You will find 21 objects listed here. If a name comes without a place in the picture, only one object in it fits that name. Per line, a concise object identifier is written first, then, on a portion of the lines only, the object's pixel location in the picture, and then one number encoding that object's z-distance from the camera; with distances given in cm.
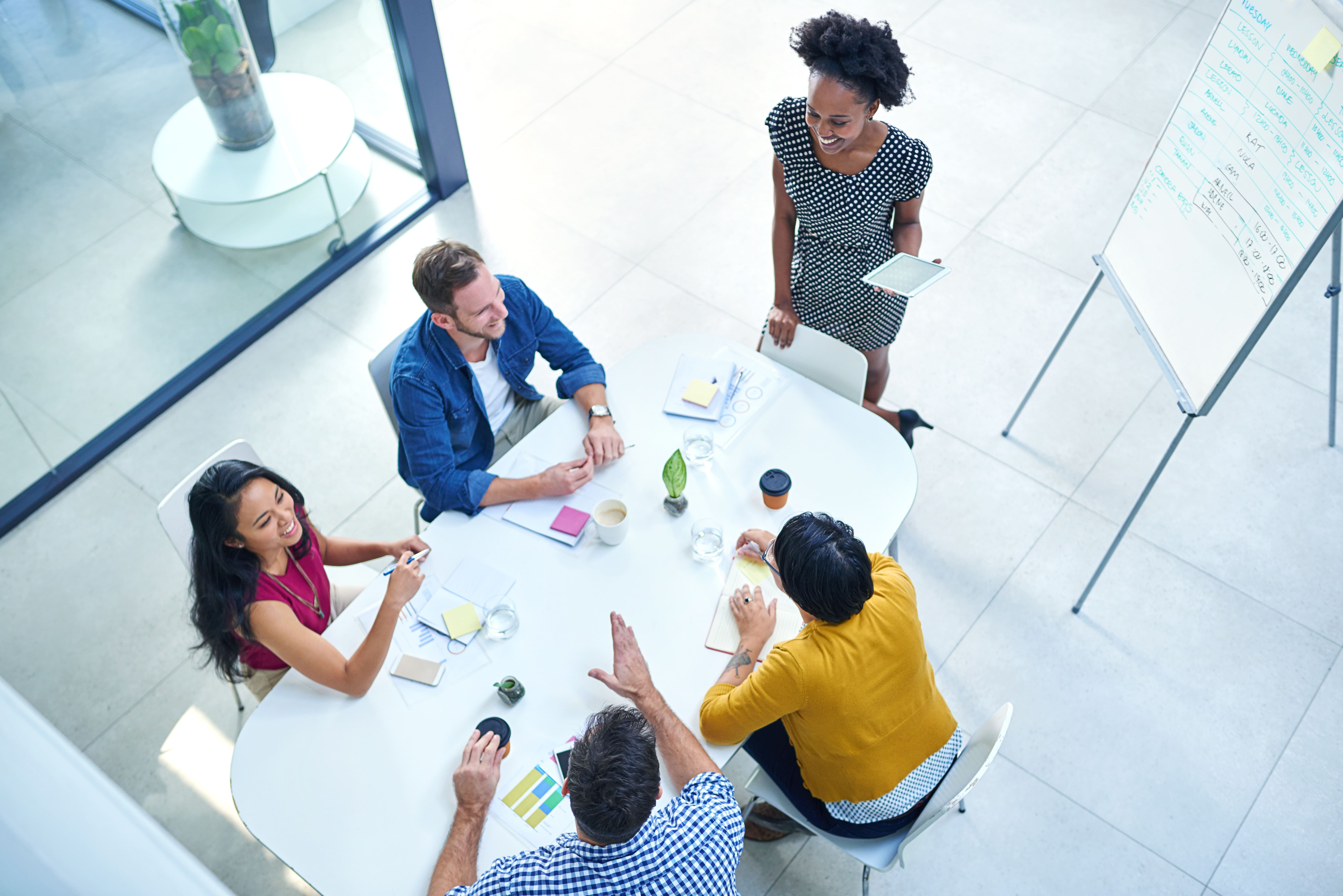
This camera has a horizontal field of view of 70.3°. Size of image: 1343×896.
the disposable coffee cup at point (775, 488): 254
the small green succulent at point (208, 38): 358
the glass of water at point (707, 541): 249
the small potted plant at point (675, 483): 253
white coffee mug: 249
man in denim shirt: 260
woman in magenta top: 223
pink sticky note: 255
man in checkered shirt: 174
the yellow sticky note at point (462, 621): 237
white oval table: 208
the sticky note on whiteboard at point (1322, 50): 221
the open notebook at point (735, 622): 235
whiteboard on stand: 231
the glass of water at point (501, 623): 236
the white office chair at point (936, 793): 210
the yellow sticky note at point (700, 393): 283
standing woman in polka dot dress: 265
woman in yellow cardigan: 203
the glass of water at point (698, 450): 270
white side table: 386
